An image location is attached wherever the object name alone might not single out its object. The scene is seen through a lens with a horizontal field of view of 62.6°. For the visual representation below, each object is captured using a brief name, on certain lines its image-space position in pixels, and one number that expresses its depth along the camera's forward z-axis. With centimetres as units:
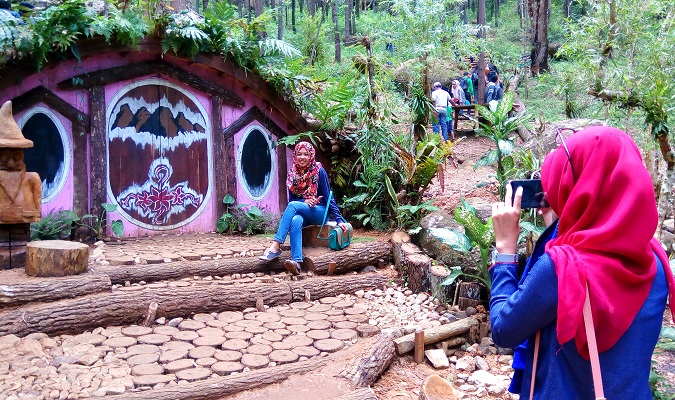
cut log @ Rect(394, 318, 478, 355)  462
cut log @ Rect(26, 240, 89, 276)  505
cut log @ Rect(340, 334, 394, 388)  404
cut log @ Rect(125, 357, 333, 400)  356
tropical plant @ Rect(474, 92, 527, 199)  620
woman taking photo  141
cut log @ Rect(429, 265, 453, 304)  545
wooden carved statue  531
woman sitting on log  615
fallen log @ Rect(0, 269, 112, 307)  461
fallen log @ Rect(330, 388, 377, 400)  367
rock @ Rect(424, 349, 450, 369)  458
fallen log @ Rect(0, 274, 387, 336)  442
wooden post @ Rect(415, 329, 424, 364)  464
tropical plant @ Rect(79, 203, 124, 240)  681
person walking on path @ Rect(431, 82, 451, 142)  1179
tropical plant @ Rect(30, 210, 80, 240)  629
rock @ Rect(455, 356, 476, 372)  458
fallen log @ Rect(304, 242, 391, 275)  623
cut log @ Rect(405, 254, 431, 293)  580
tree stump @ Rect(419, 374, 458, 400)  297
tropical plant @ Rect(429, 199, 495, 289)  509
